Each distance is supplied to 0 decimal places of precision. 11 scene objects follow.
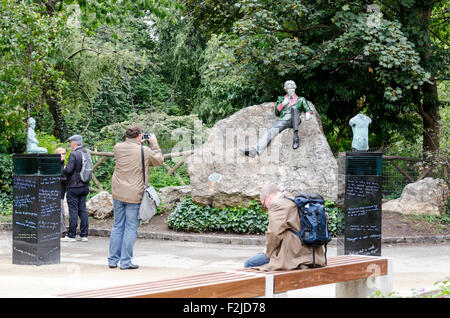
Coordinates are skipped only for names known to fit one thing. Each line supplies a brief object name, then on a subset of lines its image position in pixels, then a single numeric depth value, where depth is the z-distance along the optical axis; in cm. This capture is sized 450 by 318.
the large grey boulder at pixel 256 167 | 1269
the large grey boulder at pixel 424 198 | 1379
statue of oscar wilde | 1319
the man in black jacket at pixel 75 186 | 1094
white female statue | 905
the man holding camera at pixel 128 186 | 790
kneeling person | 531
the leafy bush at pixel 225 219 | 1231
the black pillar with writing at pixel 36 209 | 827
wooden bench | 439
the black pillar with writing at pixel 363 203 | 862
